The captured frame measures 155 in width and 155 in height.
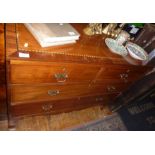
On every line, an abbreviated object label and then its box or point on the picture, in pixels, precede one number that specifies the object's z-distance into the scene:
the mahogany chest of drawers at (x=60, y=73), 1.18
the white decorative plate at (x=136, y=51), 1.60
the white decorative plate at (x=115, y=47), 1.52
